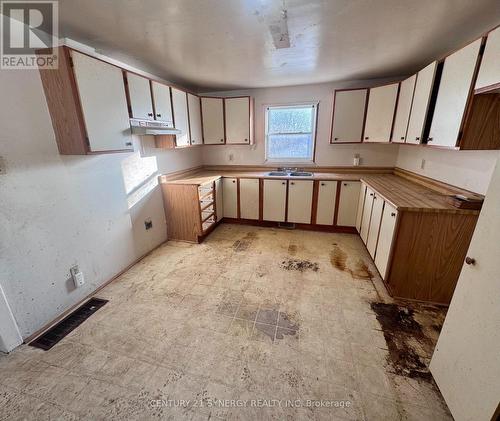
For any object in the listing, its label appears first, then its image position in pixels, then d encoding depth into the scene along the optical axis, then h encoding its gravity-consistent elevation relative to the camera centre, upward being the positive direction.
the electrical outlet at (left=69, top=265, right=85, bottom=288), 2.08 -1.21
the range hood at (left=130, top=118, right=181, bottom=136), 2.26 +0.13
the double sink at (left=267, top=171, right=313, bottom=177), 3.77 -0.57
